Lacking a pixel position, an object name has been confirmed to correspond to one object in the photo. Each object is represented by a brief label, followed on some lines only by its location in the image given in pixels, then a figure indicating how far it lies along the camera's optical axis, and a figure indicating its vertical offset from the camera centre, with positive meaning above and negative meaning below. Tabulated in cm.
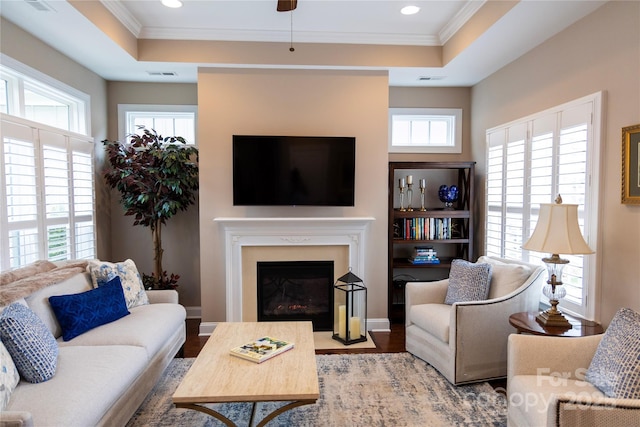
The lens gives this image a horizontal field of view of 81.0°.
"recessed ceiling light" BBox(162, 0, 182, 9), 311 +161
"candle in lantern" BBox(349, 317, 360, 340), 371 -131
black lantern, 370 -119
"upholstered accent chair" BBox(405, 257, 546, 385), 280 -101
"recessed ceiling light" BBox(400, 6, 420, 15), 324 +164
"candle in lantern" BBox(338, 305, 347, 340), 376 -126
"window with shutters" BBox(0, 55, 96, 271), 284 +20
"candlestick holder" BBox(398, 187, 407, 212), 435 -4
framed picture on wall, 238 +21
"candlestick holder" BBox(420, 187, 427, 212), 429 -3
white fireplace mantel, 387 -41
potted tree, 393 +16
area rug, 239 -143
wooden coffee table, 189 -100
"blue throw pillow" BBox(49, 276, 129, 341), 251 -80
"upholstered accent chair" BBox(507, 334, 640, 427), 189 -97
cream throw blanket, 223 -57
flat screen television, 383 +26
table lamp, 248 -30
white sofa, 170 -96
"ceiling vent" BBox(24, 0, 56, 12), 259 +133
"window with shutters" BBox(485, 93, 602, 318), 273 +17
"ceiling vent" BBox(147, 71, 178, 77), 404 +132
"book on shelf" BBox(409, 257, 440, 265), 423 -72
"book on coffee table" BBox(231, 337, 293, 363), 229 -98
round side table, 239 -87
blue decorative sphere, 428 +3
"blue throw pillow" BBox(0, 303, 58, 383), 189 -78
